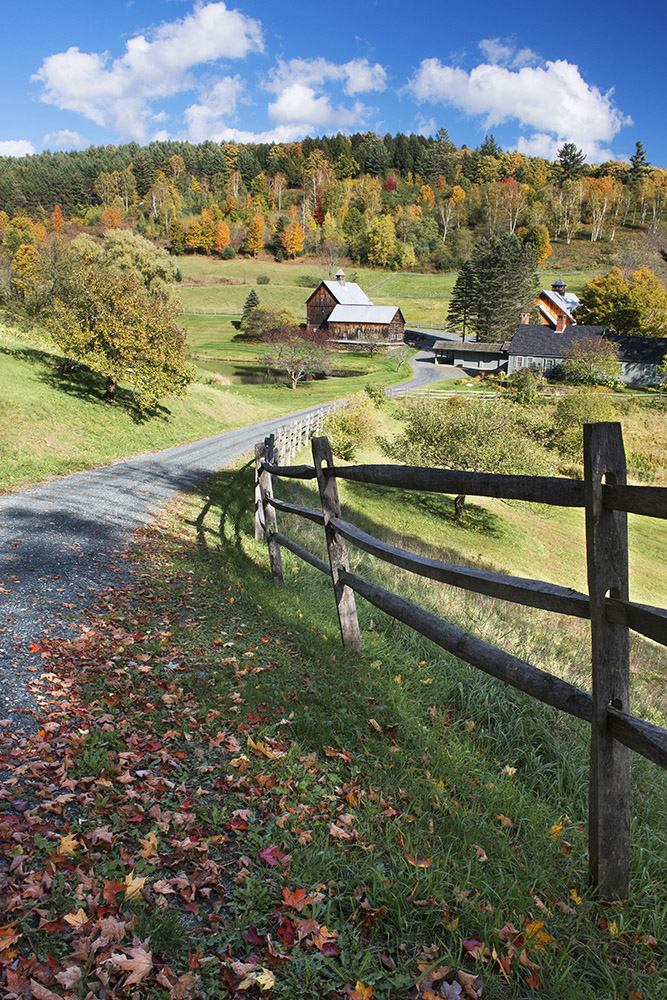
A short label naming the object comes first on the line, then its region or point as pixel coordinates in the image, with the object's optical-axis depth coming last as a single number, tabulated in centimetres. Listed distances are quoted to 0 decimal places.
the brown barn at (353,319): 8325
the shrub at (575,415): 3272
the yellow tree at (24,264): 2773
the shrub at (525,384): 4847
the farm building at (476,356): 7321
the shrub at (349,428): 2825
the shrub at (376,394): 4328
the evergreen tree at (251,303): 8181
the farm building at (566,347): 6269
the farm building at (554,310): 8625
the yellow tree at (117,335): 2178
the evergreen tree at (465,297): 8156
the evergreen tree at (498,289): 7781
